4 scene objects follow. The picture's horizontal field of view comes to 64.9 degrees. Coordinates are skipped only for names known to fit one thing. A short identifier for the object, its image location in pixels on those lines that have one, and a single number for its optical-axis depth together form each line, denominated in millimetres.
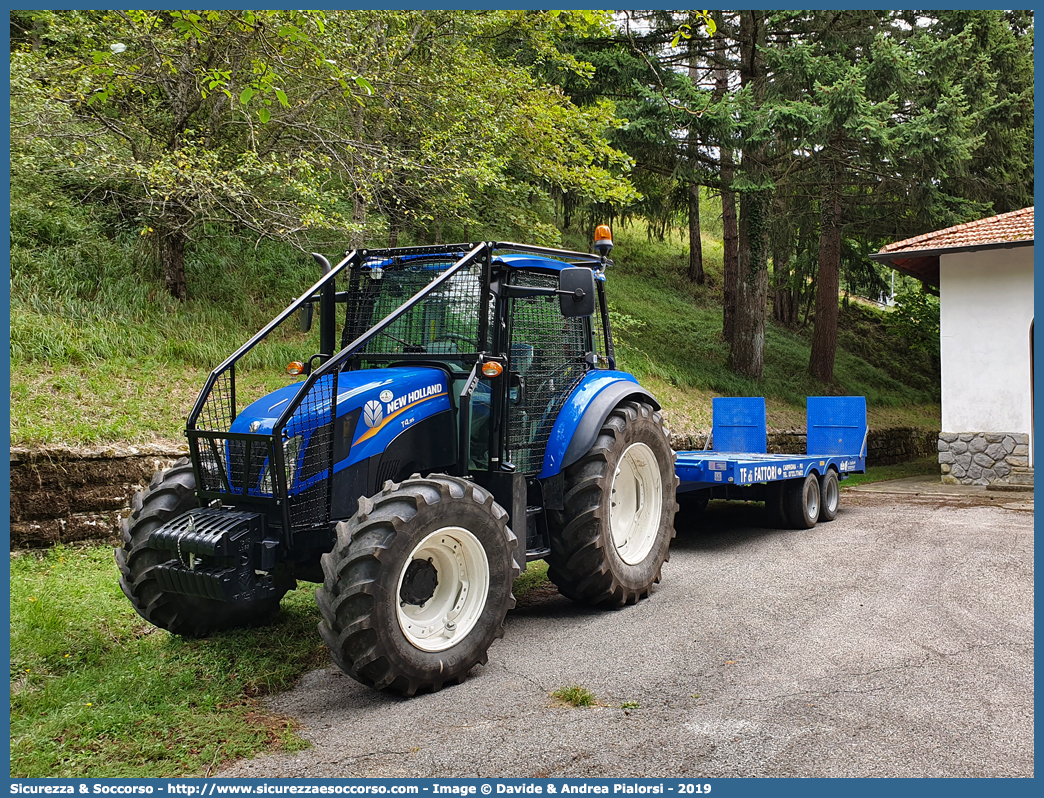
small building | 13203
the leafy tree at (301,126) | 9797
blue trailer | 8203
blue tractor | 4344
